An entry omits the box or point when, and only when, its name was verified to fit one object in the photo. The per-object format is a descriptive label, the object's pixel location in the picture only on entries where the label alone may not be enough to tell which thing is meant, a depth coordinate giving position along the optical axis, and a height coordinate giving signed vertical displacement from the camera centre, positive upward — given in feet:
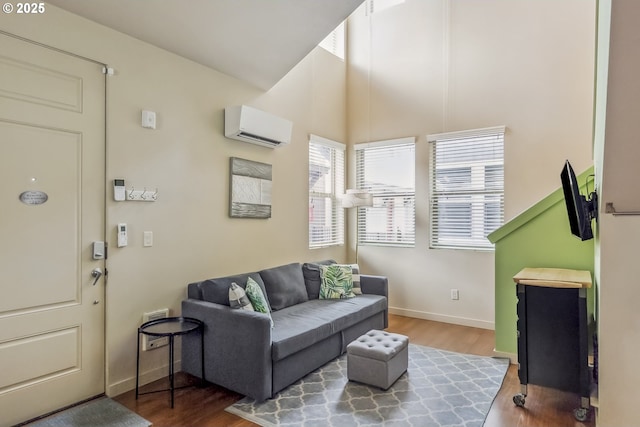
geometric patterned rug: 8.36 -4.56
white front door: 7.94 -0.39
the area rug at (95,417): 8.05 -4.54
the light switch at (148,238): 10.23 -0.74
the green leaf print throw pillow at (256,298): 10.72 -2.45
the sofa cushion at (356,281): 14.57 -2.68
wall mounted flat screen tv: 7.87 +0.14
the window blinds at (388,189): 17.21 +1.07
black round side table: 9.04 -2.93
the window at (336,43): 18.20 +8.24
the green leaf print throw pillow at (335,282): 13.96 -2.62
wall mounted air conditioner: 12.10 +2.86
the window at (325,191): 16.74 +0.95
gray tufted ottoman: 9.66 -3.87
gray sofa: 9.02 -3.22
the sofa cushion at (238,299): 10.18 -2.35
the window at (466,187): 15.19 +1.08
